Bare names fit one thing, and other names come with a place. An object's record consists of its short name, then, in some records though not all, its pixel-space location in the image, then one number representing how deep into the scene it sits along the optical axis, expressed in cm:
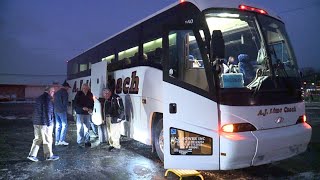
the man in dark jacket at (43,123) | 584
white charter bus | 420
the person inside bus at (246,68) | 452
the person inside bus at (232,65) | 453
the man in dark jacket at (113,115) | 667
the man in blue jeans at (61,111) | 749
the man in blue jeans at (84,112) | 731
